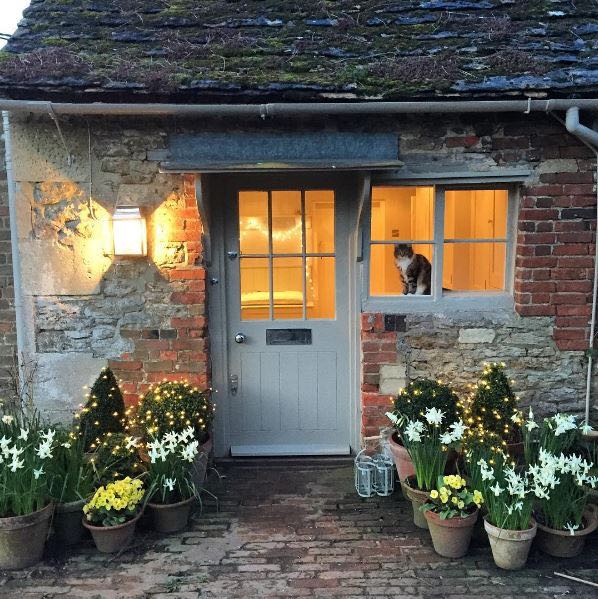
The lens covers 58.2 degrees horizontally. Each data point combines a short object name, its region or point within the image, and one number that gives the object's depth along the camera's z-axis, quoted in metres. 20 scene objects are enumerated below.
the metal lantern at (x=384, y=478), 4.10
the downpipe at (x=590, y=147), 3.83
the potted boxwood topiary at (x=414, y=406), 3.87
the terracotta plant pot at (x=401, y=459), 3.89
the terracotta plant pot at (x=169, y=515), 3.60
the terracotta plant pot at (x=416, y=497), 3.56
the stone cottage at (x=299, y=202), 3.93
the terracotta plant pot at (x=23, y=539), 3.17
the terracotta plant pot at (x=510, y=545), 3.13
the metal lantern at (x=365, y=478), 4.09
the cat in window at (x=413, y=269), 4.45
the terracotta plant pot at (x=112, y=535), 3.36
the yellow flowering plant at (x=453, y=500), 3.28
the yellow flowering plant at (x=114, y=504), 3.36
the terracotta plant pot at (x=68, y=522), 3.45
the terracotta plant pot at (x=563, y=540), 3.23
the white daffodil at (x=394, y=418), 3.89
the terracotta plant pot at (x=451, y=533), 3.26
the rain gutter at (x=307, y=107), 3.81
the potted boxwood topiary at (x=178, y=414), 3.88
